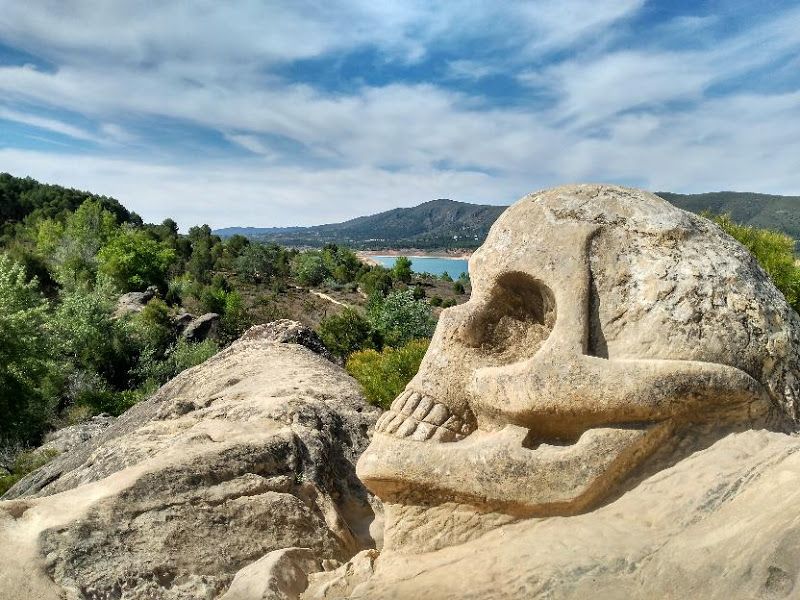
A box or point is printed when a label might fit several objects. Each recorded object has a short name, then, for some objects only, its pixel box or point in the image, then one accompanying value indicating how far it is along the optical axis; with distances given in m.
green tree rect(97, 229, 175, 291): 49.66
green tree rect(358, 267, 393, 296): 65.56
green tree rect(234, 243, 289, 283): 69.12
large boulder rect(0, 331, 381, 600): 5.36
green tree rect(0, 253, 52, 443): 19.92
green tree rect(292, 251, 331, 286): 72.25
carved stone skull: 4.22
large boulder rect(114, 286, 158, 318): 40.45
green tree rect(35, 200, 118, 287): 45.19
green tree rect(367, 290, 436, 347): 30.38
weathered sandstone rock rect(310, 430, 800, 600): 3.16
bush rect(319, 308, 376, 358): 29.58
